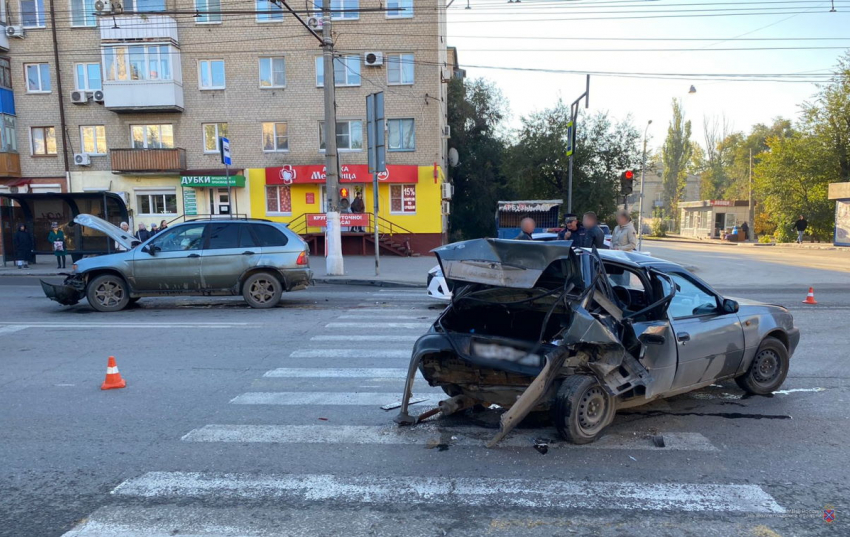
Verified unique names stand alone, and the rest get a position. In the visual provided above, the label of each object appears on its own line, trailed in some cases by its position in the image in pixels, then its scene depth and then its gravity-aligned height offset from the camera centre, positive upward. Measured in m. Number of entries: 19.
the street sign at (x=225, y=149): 16.77 +1.94
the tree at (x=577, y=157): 33.31 +3.03
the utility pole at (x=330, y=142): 17.17 +2.14
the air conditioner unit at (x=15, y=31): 28.59 +9.29
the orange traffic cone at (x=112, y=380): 6.34 -1.74
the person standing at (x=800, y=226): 35.50 -1.32
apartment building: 27.88 +5.50
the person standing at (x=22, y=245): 20.94 -0.85
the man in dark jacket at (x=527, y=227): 10.30 -0.29
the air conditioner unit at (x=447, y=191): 29.00 +1.06
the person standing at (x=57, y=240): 19.69 -0.67
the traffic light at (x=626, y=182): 18.55 +0.81
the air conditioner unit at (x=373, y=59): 27.41 +7.22
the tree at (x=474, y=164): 37.75 +3.01
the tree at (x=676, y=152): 68.94 +6.42
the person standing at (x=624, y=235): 11.85 -0.55
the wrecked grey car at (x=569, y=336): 4.49 -1.05
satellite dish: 33.00 +3.08
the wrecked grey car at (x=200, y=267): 11.49 -0.98
